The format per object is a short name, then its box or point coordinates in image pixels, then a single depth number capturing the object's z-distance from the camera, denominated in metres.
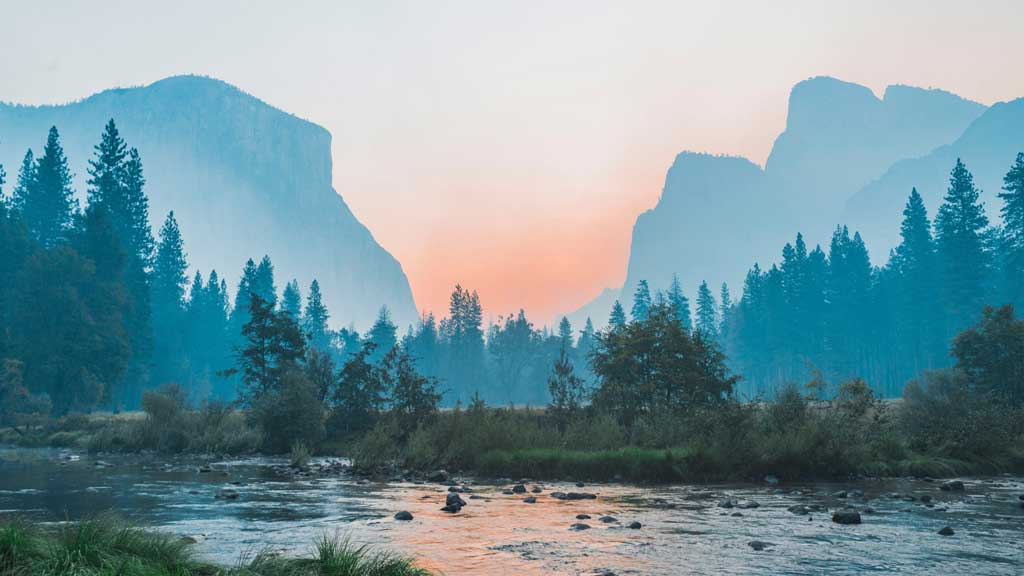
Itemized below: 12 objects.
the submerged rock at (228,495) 17.28
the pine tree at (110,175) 75.50
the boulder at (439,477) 22.05
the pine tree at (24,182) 81.44
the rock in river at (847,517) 13.34
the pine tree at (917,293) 78.00
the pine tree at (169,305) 82.74
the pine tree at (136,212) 78.00
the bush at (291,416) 33.50
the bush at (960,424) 24.45
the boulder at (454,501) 15.57
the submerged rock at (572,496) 17.48
